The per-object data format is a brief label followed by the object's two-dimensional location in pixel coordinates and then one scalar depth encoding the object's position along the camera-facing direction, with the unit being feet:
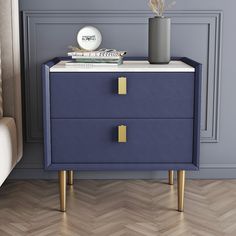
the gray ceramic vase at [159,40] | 8.02
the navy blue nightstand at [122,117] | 7.57
